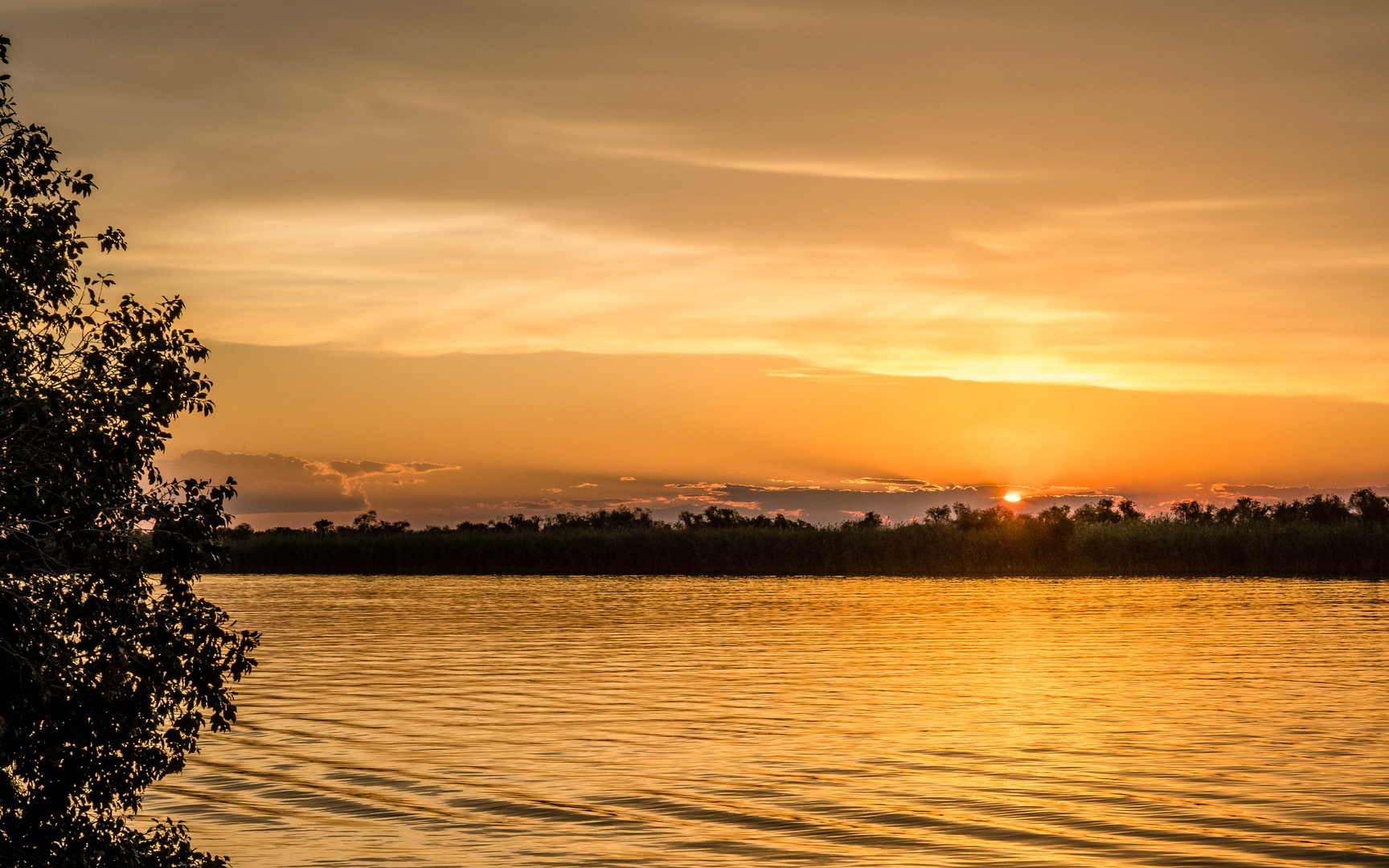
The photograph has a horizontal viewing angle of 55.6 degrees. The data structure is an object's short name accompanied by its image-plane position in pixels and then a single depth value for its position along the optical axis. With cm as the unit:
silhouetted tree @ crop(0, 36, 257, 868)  1204
